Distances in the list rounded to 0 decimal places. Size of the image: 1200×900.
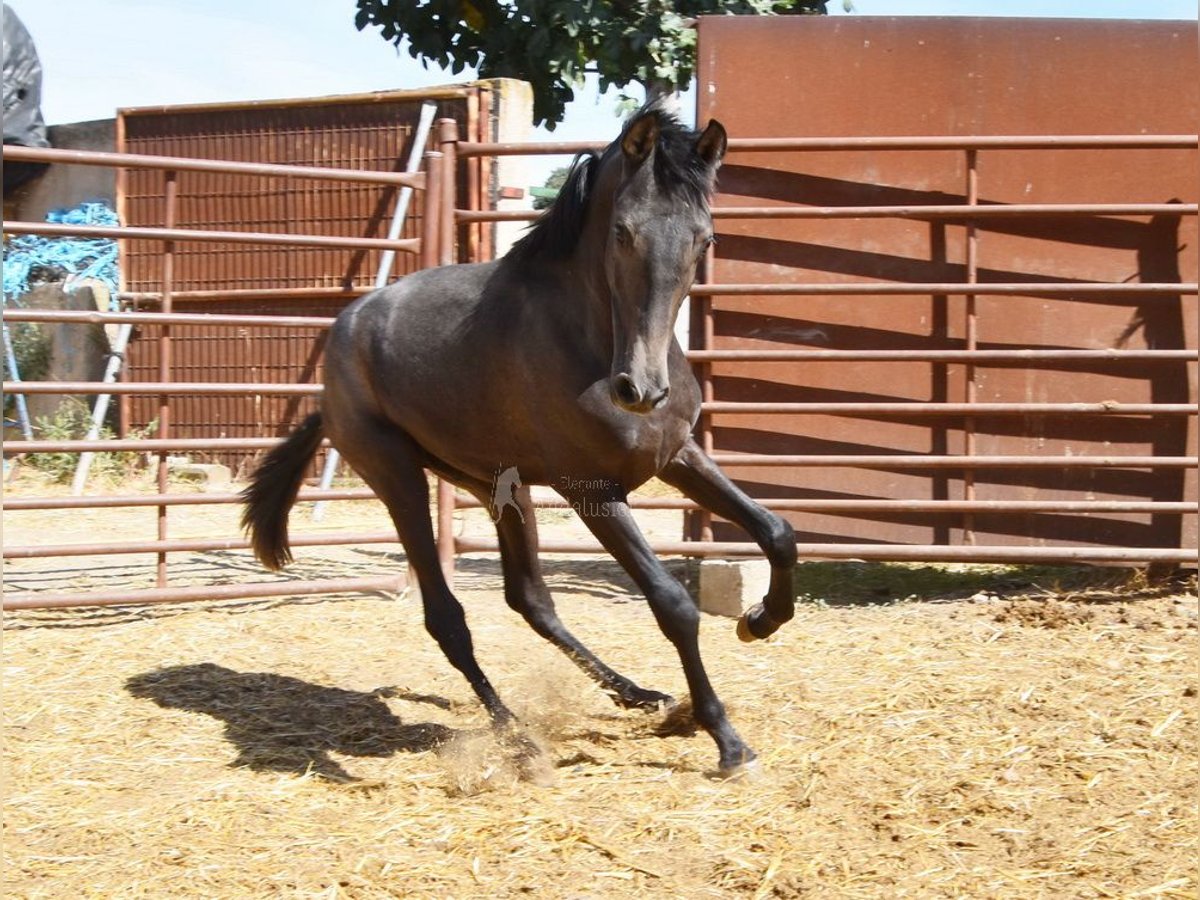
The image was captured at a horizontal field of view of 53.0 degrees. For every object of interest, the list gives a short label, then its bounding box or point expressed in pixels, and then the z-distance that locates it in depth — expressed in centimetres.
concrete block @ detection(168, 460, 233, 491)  860
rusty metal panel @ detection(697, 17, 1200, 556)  560
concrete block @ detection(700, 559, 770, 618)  554
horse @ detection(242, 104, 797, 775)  325
